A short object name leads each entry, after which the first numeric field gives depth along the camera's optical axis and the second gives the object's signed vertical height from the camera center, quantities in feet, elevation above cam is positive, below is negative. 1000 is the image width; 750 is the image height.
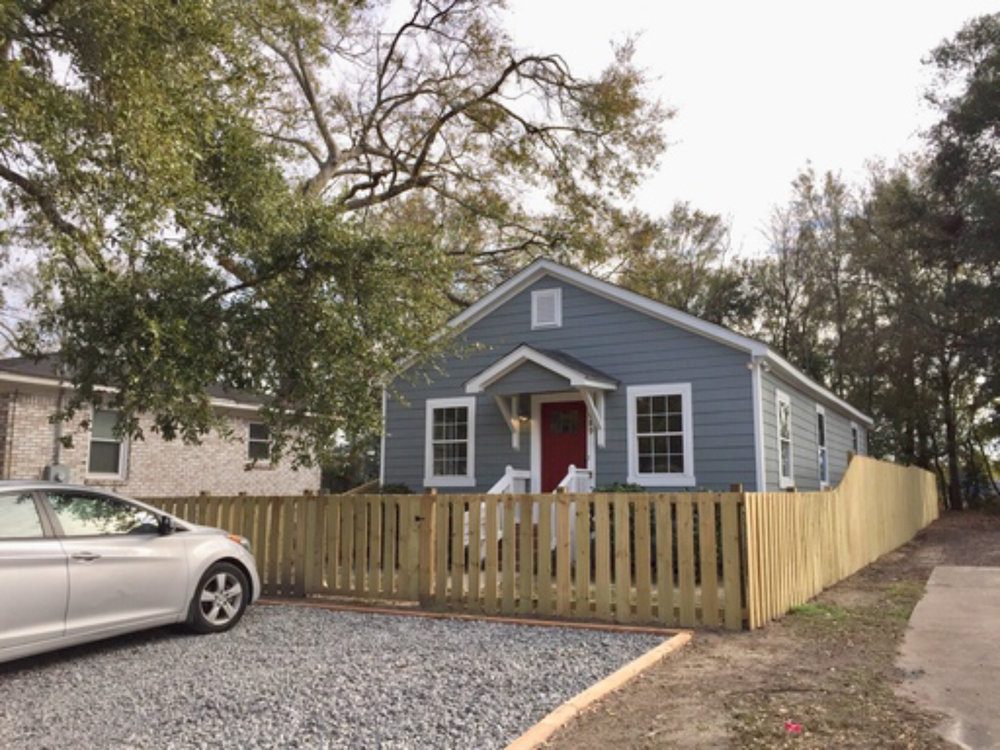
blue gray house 41.55 +4.39
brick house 50.24 +1.80
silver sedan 18.25 -2.34
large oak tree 24.32 +8.46
